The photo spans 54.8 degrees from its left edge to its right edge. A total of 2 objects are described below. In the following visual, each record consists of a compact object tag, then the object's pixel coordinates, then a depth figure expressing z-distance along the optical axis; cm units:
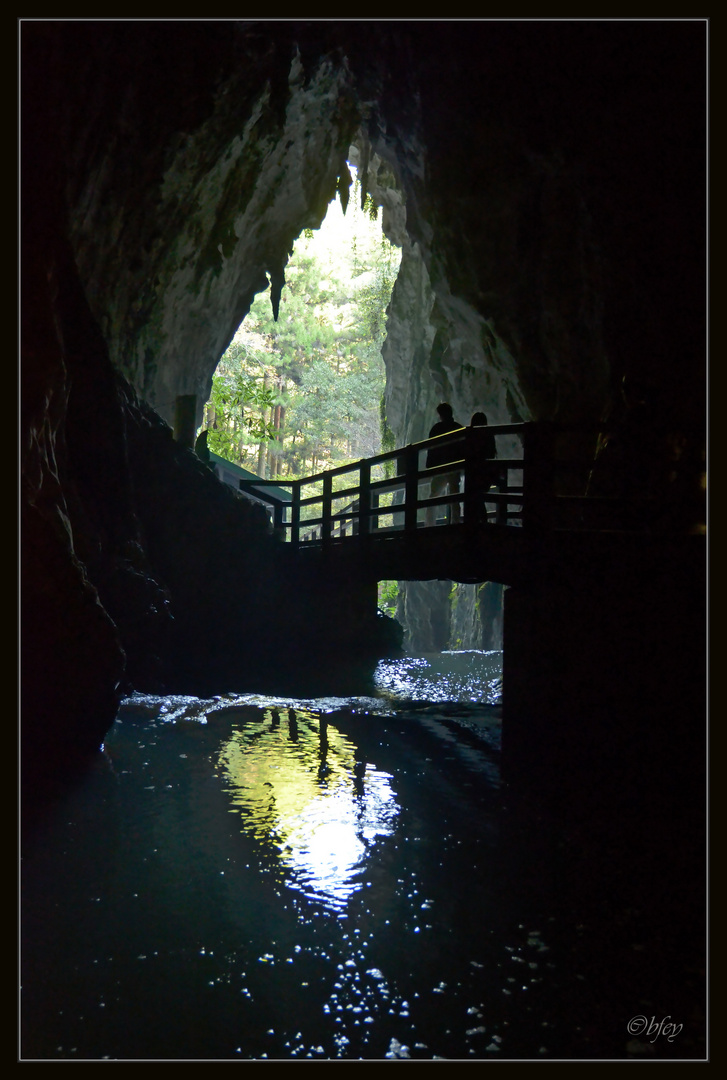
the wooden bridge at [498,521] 660
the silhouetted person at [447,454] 1035
